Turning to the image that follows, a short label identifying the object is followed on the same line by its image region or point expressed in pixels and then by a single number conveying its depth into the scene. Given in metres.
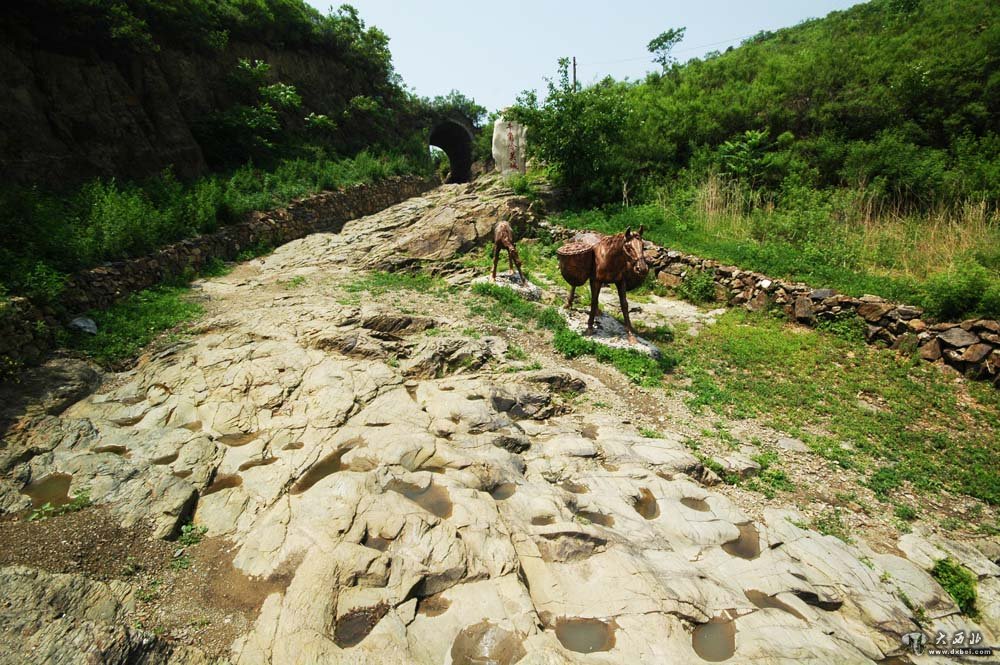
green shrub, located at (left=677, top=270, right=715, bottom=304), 12.22
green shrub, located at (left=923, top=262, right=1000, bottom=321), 8.30
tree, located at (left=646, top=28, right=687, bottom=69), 40.81
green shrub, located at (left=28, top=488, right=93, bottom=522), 4.53
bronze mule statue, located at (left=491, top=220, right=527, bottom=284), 12.50
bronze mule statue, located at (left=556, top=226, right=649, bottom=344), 8.54
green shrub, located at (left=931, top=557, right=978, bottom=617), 4.49
